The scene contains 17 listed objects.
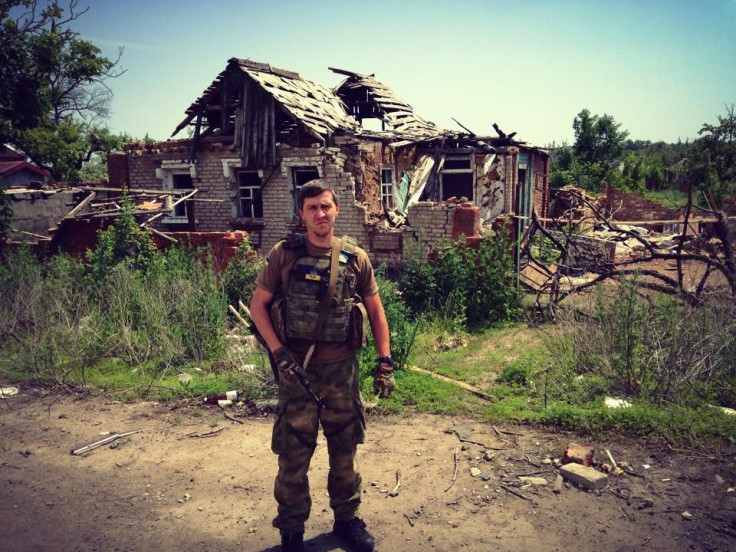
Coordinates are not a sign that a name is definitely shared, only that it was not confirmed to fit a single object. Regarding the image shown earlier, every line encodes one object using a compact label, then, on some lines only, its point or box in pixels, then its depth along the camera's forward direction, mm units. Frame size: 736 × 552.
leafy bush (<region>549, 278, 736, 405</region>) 4039
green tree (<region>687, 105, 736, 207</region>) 22188
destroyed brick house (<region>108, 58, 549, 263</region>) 10922
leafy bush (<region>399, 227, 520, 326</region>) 6848
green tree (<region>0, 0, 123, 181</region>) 18125
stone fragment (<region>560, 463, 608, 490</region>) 3148
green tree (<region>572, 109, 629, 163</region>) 24078
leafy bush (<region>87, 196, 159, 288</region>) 7355
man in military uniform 2645
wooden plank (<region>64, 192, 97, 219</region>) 8728
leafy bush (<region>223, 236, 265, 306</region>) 7000
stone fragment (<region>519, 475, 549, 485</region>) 3258
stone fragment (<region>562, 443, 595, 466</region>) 3361
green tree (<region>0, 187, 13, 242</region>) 9508
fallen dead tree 4996
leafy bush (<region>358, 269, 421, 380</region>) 5078
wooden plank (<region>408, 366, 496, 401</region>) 4666
